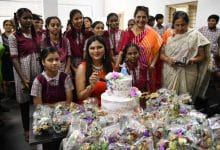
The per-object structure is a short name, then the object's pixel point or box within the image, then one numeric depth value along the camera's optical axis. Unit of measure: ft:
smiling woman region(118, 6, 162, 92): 7.61
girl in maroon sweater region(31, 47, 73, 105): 5.92
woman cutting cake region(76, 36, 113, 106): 6.03
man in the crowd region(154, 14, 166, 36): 16.15
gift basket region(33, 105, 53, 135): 4.09
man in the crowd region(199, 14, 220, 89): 12.51
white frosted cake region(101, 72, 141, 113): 4.75
